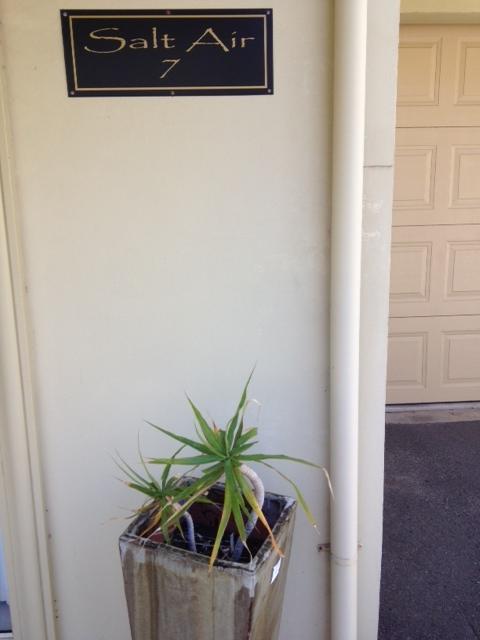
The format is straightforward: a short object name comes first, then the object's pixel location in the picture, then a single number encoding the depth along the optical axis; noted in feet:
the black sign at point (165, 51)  4.86
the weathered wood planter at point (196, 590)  4.10
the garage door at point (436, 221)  11.10
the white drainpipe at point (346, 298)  4.79
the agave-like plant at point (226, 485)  4.17
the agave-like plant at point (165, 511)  4.38
